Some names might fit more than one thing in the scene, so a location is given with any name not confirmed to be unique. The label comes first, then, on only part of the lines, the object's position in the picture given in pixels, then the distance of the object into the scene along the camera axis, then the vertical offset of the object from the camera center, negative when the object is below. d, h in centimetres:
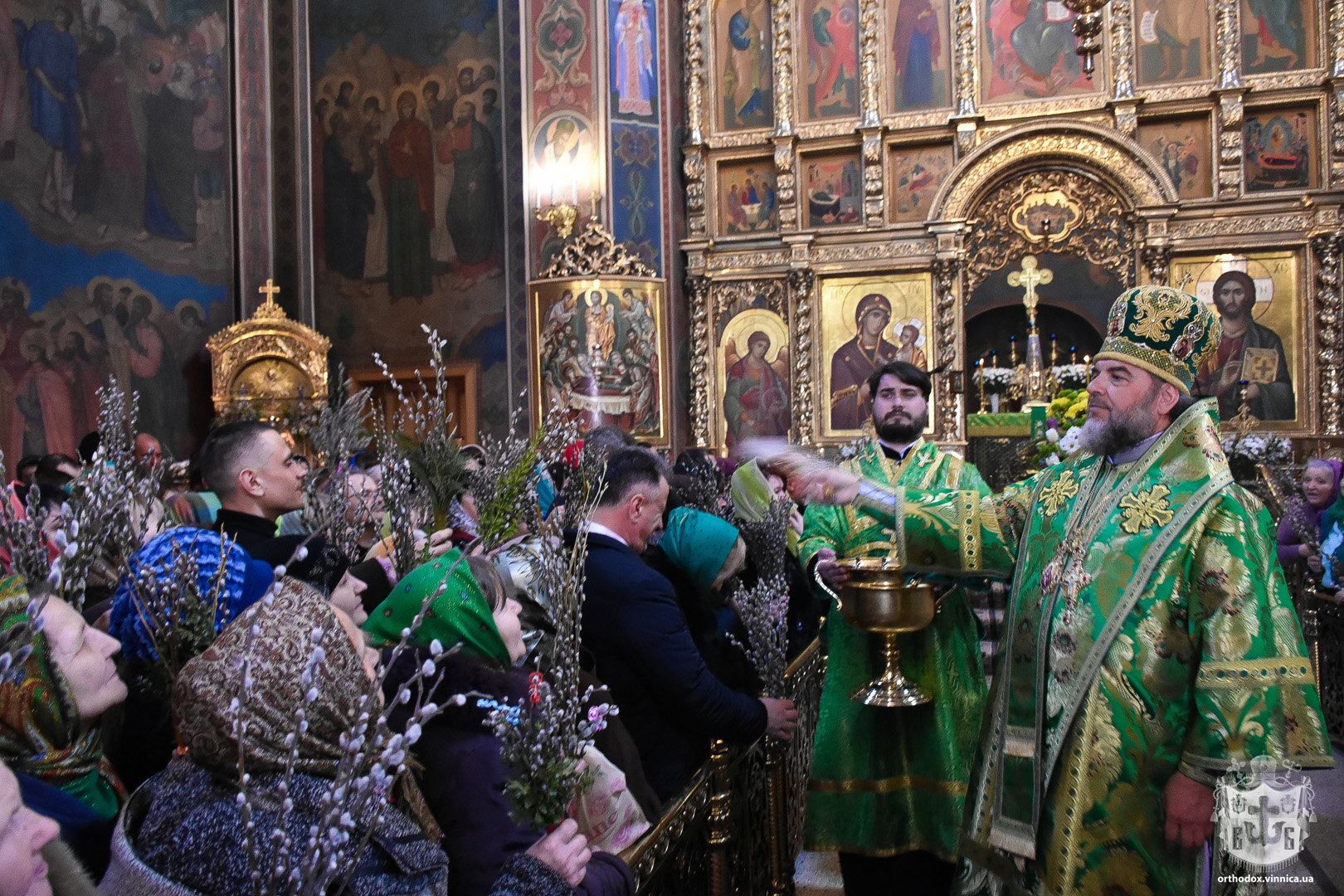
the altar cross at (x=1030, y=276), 1104 +181
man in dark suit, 235 -46
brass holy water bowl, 310 -48
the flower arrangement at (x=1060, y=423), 646 +12
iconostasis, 1043 +280
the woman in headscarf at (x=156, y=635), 201 -35
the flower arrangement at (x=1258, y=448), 807 -10
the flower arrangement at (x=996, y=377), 1065 +69
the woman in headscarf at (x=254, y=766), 131 -41
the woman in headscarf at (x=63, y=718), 146 -37
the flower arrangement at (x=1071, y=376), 923 +61
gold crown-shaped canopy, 966 +95
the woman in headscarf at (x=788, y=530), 403 -35
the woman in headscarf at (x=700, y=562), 282 -32
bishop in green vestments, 219 -50
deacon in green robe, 354 -108
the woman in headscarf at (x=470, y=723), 162 -46
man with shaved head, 305 -5
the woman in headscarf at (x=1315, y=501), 631 -42
